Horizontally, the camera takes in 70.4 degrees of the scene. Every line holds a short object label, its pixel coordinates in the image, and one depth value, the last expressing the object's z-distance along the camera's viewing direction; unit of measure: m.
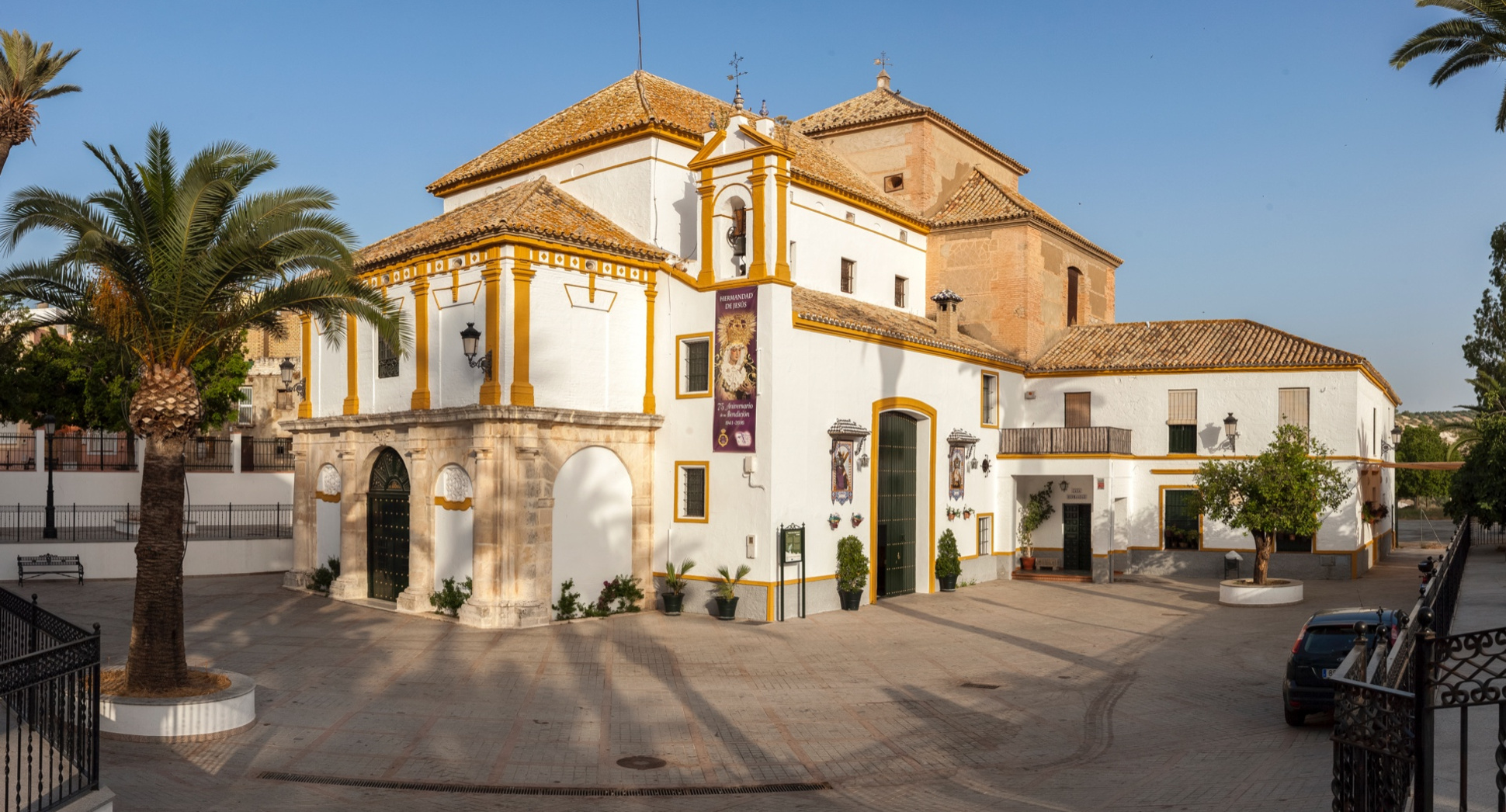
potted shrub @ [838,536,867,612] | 23.41
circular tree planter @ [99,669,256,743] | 12.14
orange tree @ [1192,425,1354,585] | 25.05
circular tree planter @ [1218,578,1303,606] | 24.81
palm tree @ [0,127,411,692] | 13.16
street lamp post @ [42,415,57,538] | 28.06
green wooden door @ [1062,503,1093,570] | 31.41
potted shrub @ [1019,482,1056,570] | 31.69
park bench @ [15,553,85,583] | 25.78
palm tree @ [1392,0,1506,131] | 15.88
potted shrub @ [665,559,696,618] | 22.27
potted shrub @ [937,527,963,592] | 27.25
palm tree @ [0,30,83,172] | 14.84
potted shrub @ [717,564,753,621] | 21.86
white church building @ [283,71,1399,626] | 21.48
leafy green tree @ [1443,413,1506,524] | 27.50
